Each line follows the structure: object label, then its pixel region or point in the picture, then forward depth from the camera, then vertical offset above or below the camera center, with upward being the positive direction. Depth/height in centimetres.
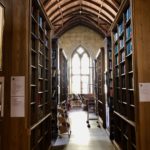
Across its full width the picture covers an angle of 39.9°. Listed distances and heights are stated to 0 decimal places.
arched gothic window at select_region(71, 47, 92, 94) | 1408 +106
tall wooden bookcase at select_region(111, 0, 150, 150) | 265 +22
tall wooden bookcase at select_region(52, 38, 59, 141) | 568 +5
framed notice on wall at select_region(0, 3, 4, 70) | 253 +81
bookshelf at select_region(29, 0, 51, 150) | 321 +14
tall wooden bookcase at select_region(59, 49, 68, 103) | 754 +105
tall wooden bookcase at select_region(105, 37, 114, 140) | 541 -2
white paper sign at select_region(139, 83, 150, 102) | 267 -5
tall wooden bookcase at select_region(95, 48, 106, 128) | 687 +43
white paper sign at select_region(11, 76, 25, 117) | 252 -11
